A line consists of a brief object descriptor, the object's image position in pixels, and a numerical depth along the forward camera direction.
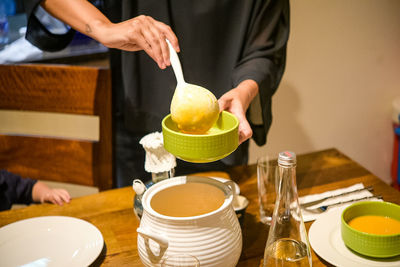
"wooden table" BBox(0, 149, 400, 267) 0.97
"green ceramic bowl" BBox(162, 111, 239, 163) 0.77
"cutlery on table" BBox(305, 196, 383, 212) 1.08
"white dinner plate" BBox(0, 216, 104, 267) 0.93
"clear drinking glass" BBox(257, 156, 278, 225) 1.11
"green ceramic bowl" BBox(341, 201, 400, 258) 0.86
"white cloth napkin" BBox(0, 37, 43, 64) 2.10
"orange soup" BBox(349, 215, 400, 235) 0.92
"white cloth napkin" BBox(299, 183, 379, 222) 1.06
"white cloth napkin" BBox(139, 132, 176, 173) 1.03
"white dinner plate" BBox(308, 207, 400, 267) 0.88
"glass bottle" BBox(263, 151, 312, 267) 0.85
